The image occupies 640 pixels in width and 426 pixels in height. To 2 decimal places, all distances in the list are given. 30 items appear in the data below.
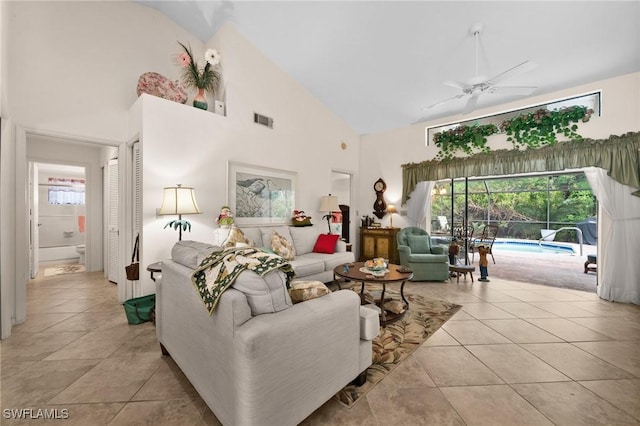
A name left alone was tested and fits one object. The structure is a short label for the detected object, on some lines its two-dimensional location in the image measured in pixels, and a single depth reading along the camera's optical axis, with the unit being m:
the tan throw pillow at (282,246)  3.71
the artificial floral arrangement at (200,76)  3.54
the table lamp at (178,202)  2.90
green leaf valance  3.40
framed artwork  3.97
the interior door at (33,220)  4.36
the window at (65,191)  6.62
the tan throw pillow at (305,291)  1.51
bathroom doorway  6.10
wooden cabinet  5.40
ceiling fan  2.44
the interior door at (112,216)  4.10
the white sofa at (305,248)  3.59
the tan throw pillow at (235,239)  3.30
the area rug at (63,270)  4.73
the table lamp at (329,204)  5.04
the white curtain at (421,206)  5.29
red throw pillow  4.27
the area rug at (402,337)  1.72
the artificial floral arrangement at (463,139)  4.55
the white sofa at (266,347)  1.11
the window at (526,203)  6.05
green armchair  4.35
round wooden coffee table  2.74
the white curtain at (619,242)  3.44
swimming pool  6.74
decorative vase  3.59
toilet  5.52
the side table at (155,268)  2.66
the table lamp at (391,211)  5.58
